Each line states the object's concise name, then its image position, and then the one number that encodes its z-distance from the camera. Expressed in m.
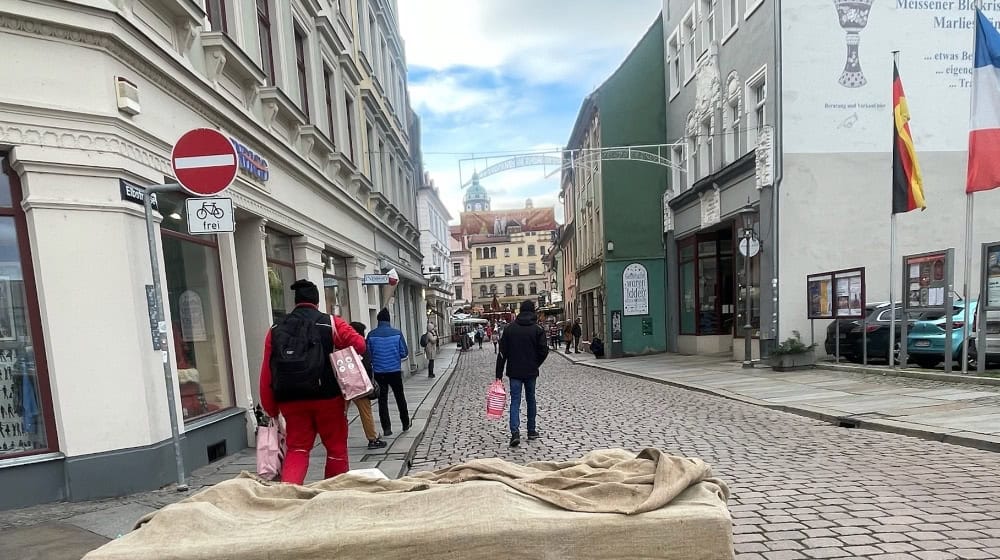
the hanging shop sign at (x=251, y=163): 6.74
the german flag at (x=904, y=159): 10.67
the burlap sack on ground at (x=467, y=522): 1.89
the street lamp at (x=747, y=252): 13.88
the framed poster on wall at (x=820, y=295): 12.07
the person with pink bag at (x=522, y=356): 6.46
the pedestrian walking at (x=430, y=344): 15.69
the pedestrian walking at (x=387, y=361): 7.24
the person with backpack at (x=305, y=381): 3.73
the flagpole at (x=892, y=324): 10.38
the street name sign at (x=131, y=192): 4.63
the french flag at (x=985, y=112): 8.85
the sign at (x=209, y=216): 4.28
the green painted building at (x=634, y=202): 21.52
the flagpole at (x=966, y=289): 9.11
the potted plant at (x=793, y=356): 12.52
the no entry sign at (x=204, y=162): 4.22
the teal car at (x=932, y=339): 10.41
